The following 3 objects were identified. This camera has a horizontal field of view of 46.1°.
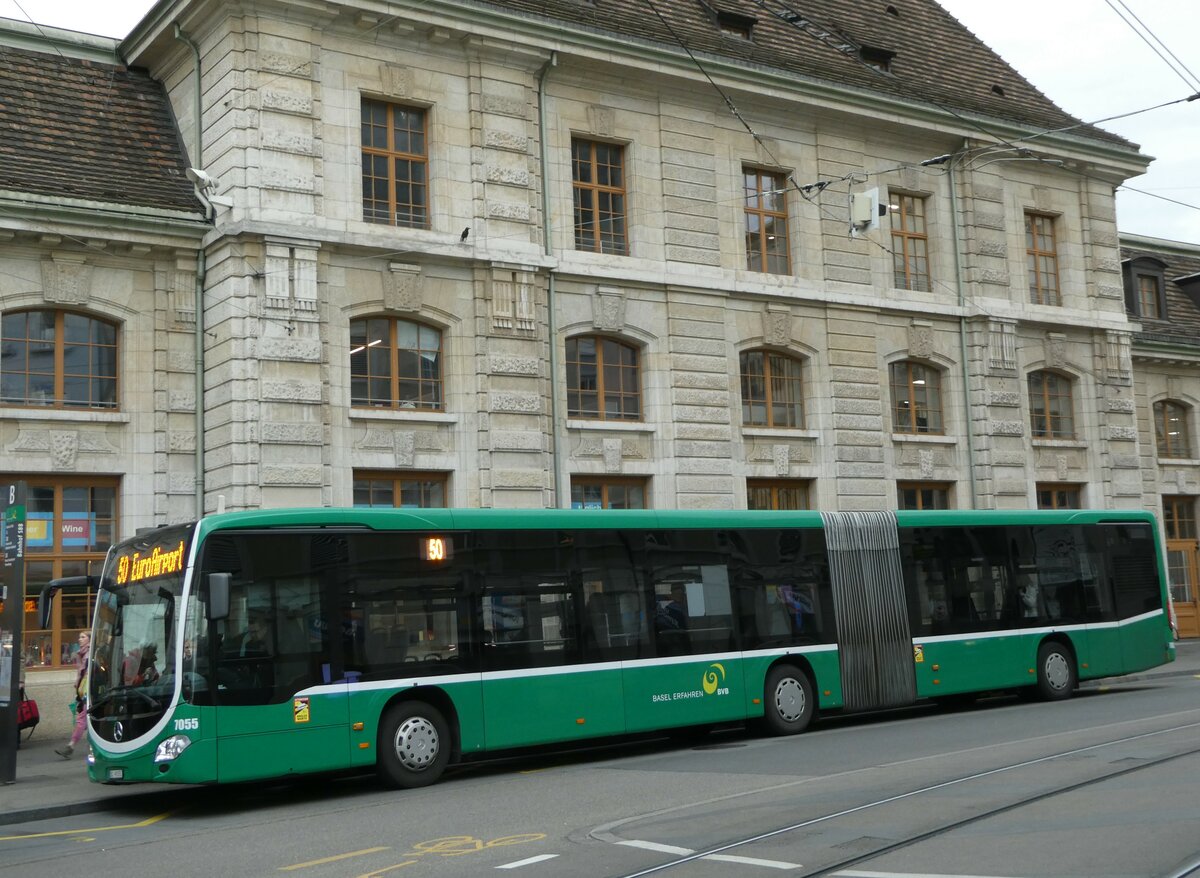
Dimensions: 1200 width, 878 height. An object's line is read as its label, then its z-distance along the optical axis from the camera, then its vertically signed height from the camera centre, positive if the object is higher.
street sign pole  15.88 +0.23
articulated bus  14.07 -0.03
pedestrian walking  17.72 -0.65
